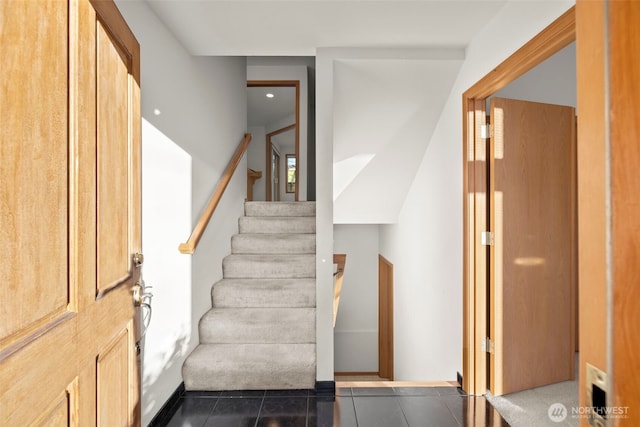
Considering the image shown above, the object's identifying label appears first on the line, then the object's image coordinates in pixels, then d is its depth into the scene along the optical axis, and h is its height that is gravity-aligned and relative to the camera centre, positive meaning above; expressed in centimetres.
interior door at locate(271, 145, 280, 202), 672 +79
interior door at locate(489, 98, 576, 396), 220 -19
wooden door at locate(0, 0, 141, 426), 70 +0
